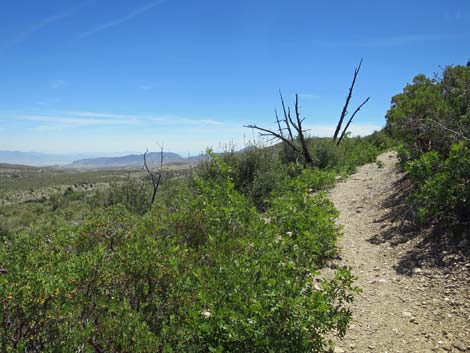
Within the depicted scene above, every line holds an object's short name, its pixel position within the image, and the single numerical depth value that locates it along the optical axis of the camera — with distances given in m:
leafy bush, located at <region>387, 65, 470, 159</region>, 6.99
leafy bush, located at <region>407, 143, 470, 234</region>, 5.05
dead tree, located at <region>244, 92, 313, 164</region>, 17.08
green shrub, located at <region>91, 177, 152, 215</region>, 14.27
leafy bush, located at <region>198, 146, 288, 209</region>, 10.59
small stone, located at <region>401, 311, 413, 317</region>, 4.04
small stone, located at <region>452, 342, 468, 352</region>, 3.35
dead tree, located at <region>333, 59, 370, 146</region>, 19.41
